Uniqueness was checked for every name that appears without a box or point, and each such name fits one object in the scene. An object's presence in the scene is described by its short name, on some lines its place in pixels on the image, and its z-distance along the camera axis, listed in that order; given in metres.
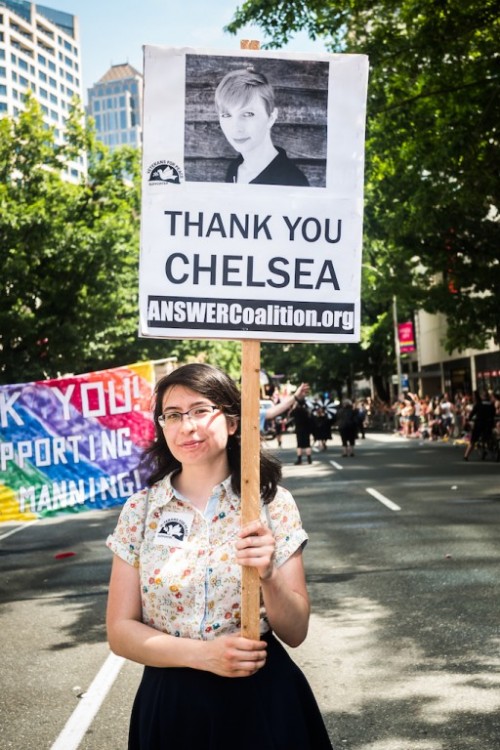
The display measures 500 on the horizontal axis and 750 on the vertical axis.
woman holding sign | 2.81
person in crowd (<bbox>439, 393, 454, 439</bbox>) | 41.81
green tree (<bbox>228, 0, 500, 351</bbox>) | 17.72
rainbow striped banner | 11.52
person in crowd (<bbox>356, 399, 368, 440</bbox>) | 48.38
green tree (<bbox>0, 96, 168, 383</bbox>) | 31.69
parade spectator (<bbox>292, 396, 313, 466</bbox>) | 27.72
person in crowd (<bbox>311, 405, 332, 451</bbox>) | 36.41
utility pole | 53.71
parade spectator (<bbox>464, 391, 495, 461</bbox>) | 25.89
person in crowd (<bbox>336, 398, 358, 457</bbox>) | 31.25
